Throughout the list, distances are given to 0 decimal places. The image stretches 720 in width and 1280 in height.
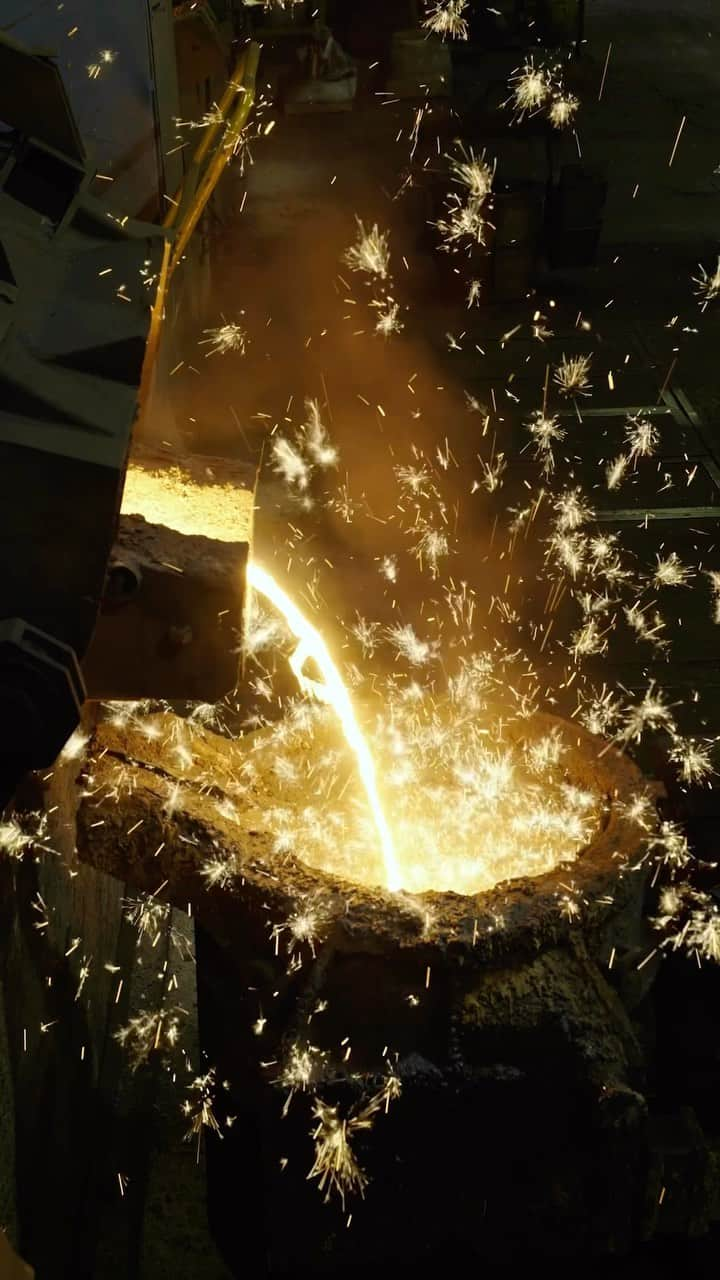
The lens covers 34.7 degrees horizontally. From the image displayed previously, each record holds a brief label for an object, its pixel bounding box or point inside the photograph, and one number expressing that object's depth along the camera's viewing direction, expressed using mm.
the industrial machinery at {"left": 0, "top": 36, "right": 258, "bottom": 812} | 1462
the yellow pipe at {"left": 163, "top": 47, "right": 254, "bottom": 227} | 4918
